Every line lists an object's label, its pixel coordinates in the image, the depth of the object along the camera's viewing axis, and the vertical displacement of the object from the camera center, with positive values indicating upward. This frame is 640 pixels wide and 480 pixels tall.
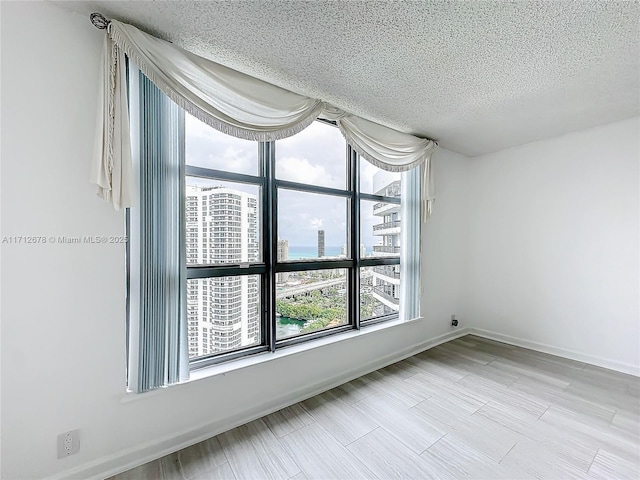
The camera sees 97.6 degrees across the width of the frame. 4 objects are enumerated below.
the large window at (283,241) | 2.03 +0.02
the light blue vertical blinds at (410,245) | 3.12 -0.03
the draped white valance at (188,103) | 1.48 +0.94
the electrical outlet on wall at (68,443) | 1.43 -1.03
